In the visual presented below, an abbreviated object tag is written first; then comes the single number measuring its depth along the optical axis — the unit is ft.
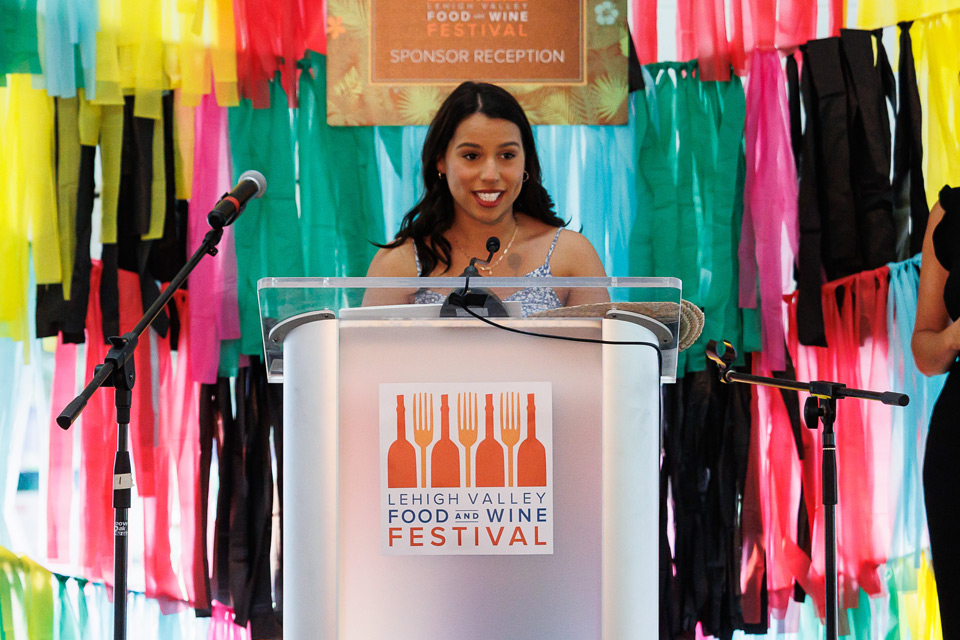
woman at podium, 17.72
